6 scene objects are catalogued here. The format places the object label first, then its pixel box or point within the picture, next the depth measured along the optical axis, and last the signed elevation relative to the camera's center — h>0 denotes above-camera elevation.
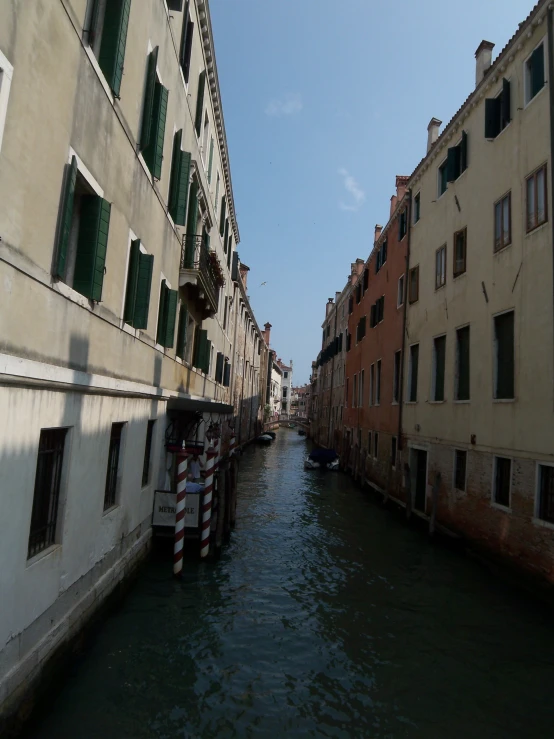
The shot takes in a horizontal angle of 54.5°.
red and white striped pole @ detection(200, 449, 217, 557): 9.03 -1.52
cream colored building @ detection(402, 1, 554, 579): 8.56 +2.36
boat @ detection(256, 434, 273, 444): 42.68 -1.35
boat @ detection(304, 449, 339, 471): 26.59 -1.71
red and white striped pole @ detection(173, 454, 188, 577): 8.07 -1.51
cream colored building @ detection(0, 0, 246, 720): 3.93 +1.18
